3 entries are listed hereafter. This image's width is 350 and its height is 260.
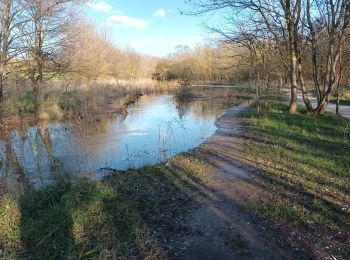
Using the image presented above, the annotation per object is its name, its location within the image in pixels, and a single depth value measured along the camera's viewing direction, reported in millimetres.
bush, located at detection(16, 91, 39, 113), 20109
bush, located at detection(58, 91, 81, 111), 22728
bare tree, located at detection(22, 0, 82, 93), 20831
